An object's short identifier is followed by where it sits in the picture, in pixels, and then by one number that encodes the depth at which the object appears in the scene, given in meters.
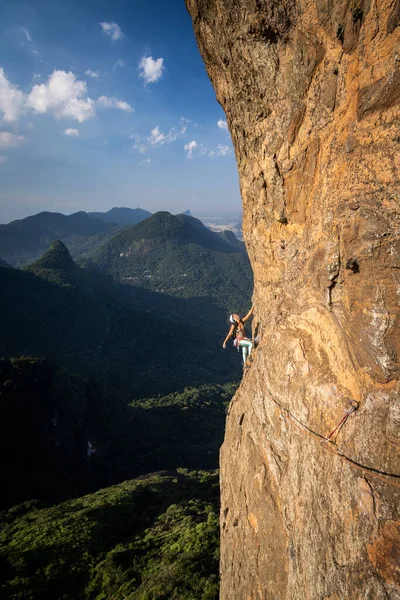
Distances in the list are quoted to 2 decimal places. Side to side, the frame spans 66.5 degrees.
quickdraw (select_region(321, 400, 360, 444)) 5.95
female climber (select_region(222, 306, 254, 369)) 11.40
